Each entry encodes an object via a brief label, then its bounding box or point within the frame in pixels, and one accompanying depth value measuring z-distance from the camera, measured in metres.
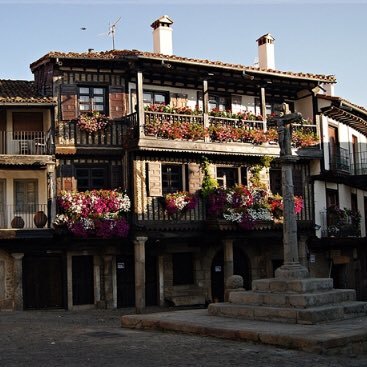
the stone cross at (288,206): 16.09
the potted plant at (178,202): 24.62
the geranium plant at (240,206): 25.58
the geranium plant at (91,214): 23.62
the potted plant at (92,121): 24.48
